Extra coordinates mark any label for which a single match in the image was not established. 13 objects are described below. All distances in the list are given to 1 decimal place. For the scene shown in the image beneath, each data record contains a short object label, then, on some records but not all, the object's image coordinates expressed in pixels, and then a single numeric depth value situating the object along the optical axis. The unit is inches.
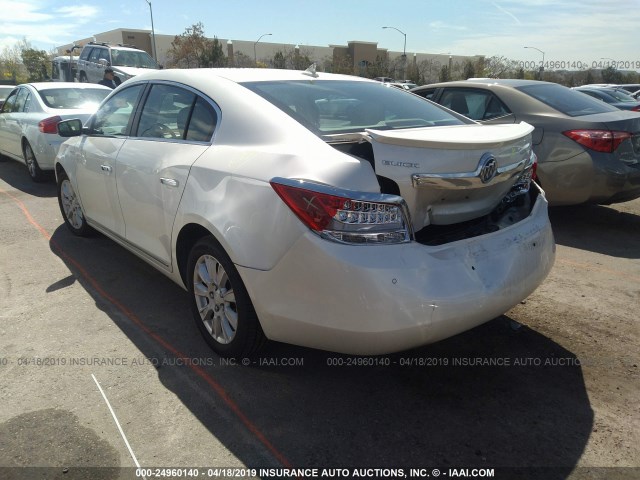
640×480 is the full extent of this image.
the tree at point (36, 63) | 1837.0
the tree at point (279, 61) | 1900.8
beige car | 211.5
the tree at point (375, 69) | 1967.3
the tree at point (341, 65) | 1966.5
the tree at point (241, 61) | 1980.2
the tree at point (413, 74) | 2000.5
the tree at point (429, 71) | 2288.4
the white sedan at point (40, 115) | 312.0
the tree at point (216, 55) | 1747.0
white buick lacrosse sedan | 94.6
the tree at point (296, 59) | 2002.3
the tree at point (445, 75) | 1914.4
